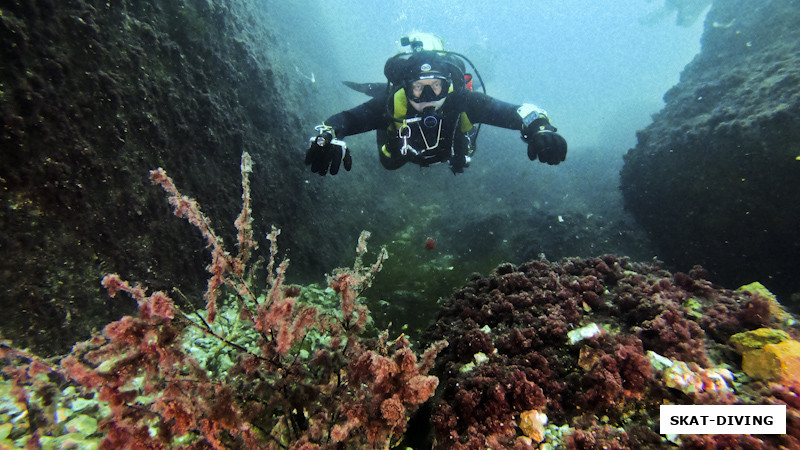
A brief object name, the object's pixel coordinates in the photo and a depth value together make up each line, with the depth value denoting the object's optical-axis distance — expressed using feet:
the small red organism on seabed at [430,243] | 5.55
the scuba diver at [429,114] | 4.73
